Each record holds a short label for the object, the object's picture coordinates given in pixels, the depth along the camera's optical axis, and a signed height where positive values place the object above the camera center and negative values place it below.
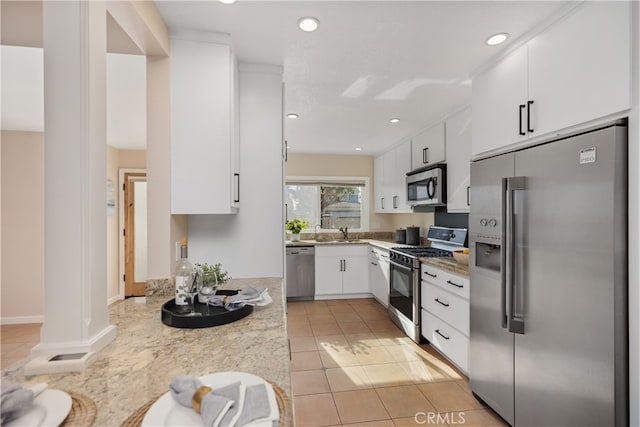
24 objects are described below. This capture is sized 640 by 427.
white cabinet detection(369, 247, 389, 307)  3.97 -0.87
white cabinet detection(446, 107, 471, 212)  2.75 +0.49
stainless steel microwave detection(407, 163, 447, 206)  3.09 +0.28
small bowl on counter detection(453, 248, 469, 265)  2.59 -0.39
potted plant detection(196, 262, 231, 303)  1.45 -0.34
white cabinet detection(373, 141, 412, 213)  4.10 +0.50
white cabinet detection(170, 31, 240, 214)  1.70 +0.50
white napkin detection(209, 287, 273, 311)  1.40 -0.42
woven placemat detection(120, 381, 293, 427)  0.66 -0.46
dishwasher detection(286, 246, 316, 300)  4.48 -0.90
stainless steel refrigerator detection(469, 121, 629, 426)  1.26 -0.35
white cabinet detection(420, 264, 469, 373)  2.34 -0.86
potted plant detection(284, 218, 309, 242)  4.79 -0.25
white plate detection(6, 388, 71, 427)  0.63 -0.44
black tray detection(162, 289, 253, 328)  1.23 -0.44
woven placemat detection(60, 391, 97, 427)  0.66 -0.46
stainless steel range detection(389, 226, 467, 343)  3.05 -0.66
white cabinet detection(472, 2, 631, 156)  1.26 +0.67
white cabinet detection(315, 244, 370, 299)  4.56 -0.89
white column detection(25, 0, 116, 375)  0.96 +0.10
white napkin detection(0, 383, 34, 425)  0.62 -0.40
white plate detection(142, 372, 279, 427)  0.65 -0.45
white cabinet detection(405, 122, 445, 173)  3.20 +0.74
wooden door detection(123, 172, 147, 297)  4.78 -0.37
